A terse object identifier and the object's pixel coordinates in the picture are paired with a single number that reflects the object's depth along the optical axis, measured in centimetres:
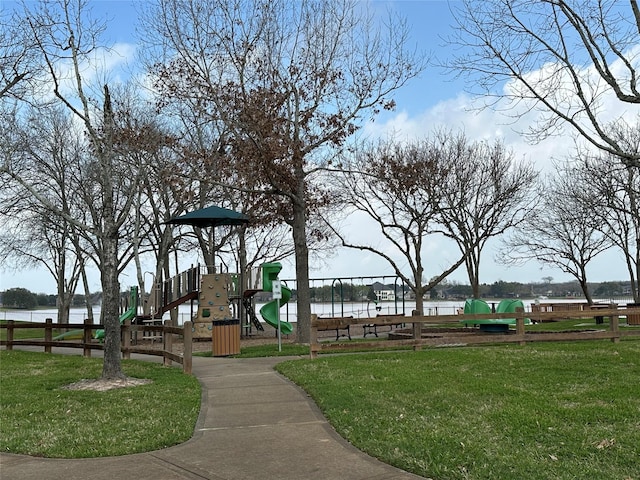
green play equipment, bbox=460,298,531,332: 2050
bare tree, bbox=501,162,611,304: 3259
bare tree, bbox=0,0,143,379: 1122
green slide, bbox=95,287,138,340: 2384
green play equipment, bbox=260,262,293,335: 2186
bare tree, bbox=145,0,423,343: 1889
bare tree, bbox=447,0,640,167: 923
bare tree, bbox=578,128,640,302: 2639
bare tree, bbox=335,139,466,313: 2472
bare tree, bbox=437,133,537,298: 2789
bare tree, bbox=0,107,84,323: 2508
